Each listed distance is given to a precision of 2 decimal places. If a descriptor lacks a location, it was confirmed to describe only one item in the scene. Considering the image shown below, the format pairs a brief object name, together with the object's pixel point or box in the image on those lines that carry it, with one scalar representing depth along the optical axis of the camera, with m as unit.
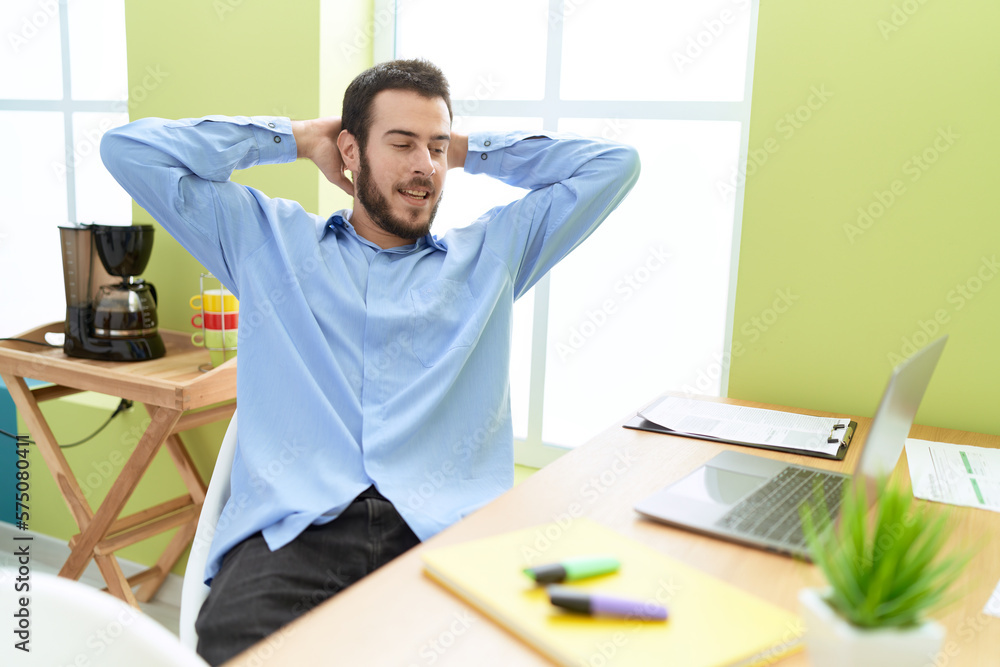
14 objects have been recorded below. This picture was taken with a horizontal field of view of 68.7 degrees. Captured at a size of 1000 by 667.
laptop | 0.81
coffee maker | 2.07
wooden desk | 0.67
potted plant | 0.50
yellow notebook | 0.66
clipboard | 1.26
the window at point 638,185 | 1.91
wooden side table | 1.87
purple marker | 0.70
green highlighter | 0.76
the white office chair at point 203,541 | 1.17
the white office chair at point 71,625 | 0.55
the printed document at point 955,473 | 1.09
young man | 1.25
